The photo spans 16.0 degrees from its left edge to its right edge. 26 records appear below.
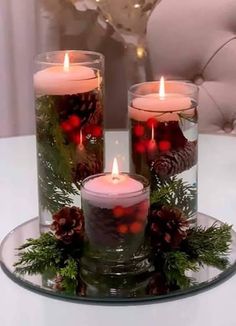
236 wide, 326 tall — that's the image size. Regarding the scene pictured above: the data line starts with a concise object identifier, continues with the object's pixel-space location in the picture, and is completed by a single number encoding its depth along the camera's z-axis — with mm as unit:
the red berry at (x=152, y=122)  974
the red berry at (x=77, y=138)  998
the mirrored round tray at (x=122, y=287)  868
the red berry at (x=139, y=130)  983
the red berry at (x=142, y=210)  898
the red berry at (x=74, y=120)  993
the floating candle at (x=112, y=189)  891
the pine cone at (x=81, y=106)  990
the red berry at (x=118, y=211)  888
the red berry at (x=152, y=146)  974
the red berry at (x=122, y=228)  894
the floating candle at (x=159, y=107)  973
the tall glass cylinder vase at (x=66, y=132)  994
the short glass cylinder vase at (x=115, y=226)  892
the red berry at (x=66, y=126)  995
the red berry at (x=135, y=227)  899
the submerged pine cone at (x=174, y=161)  976
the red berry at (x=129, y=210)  891
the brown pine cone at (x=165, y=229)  934
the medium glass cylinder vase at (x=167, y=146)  973
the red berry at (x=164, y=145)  972
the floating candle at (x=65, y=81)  991
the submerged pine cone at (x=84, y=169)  1013
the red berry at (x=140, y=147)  984
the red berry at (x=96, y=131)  1009
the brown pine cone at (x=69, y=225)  943
